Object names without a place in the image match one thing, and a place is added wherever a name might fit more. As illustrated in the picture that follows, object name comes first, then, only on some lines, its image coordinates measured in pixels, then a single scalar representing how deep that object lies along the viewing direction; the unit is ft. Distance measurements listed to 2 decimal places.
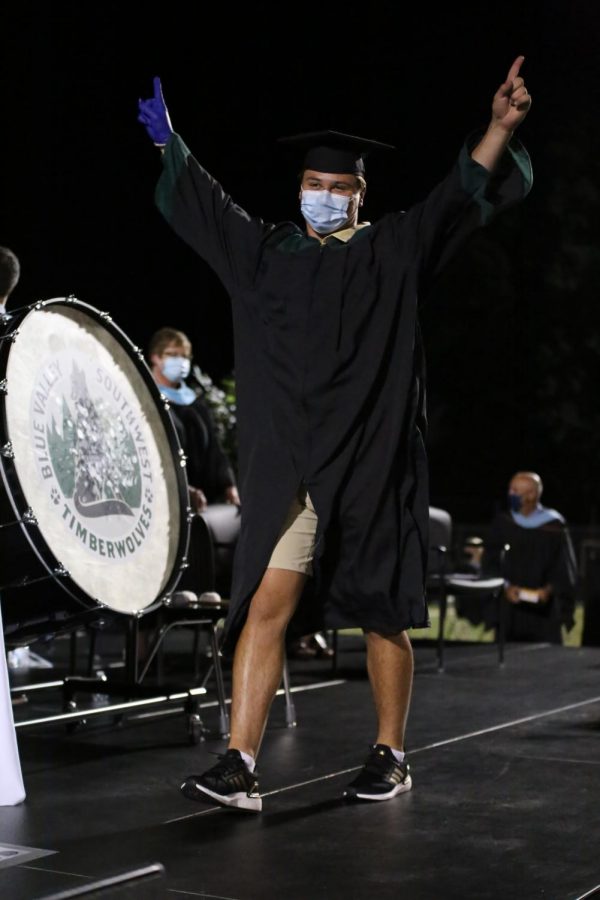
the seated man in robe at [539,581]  56.57
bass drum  25.43
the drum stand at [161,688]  30.67
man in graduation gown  23.58
